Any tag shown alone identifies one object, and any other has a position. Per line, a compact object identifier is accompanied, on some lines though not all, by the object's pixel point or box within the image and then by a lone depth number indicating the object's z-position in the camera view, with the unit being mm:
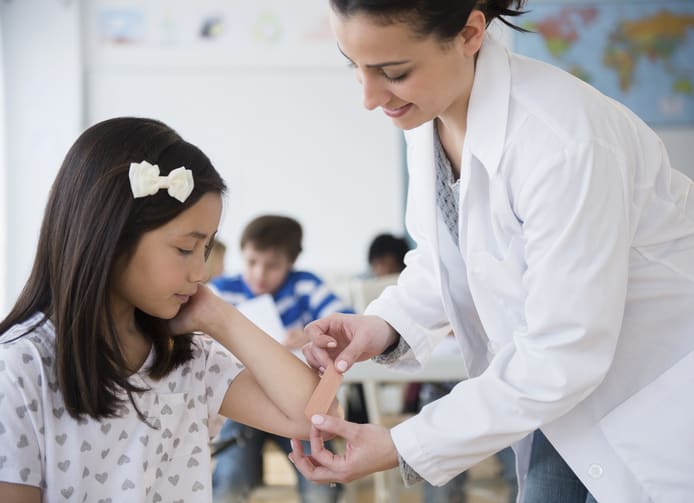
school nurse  1081
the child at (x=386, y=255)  4156
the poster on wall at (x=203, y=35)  5406
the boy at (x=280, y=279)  3174
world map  5617
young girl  1197
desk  2348
